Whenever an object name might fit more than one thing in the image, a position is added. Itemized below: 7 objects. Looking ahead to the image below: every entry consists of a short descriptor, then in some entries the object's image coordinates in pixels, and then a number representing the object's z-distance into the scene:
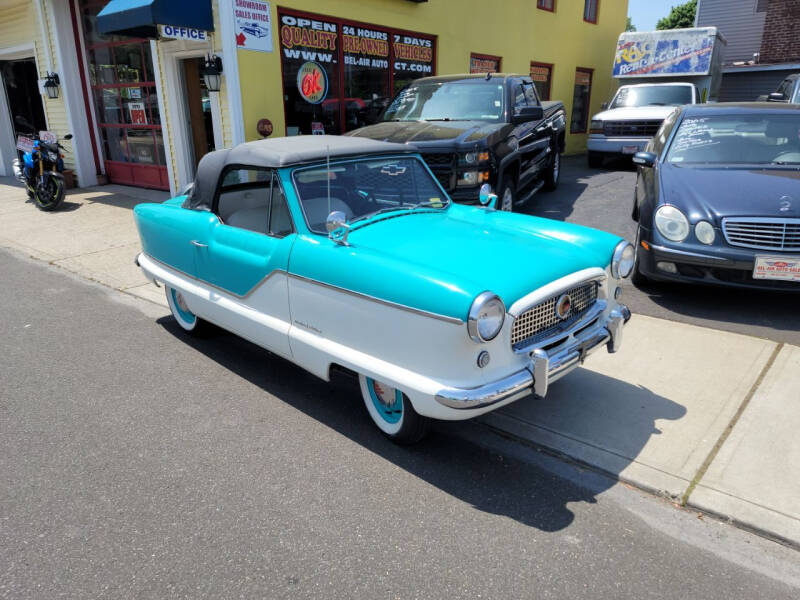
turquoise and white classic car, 2.82
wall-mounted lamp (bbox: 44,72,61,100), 11.29
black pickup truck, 6.56
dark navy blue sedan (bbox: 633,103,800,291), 4.72
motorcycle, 10.04
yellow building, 8.52
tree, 47.02
